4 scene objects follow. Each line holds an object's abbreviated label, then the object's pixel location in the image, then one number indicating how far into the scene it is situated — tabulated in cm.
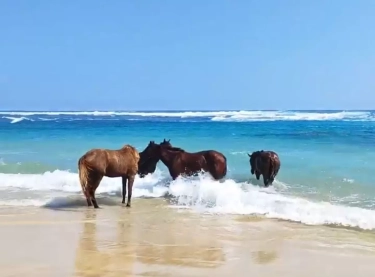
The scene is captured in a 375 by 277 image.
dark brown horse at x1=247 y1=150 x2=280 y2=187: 1011
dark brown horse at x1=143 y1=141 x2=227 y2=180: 987
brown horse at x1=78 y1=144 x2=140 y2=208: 808
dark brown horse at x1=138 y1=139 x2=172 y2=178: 1005
